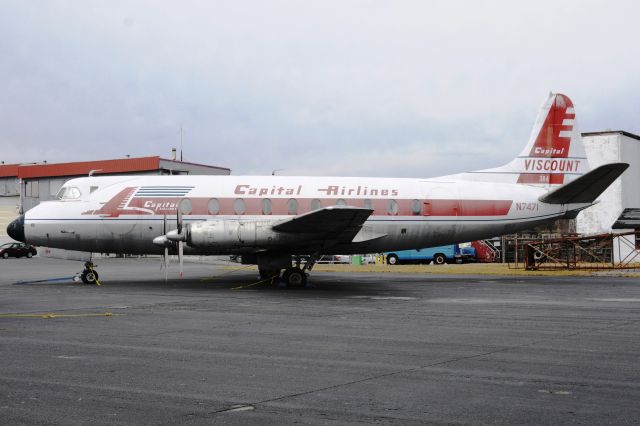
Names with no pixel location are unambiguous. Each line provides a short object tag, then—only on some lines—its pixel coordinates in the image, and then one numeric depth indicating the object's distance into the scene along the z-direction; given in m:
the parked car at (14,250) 68.19
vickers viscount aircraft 24.20
